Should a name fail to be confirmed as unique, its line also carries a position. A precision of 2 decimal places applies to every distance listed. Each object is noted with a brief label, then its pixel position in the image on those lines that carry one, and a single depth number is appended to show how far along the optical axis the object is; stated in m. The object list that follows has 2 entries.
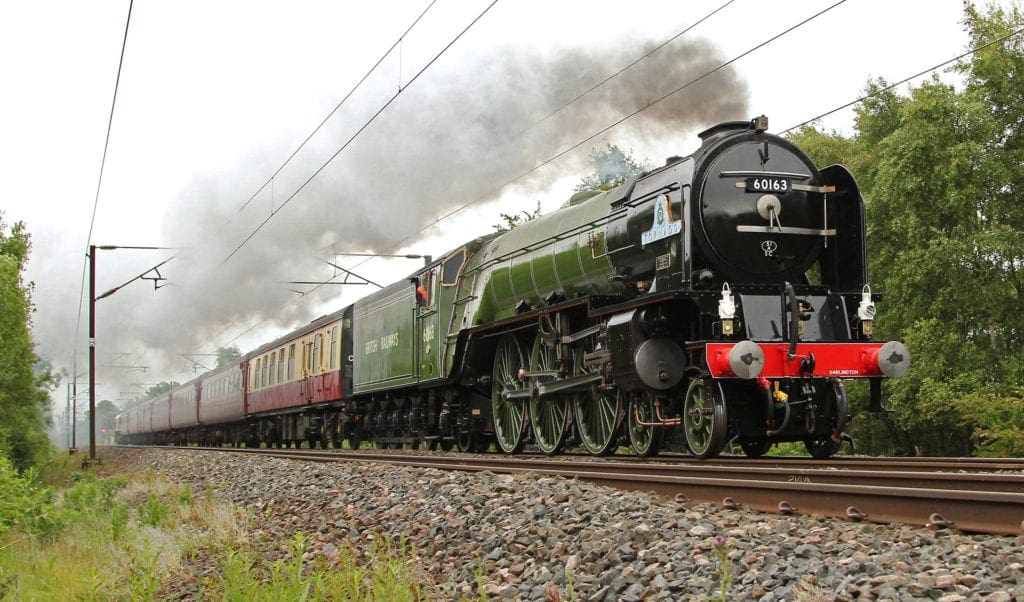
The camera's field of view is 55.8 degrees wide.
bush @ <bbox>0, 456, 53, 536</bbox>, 10.94
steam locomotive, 9.23
